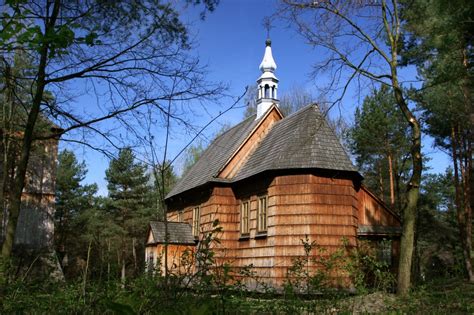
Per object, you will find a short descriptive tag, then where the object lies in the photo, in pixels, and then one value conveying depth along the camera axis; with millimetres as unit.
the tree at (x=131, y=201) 37500
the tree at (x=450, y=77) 12883
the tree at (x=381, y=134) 27000
